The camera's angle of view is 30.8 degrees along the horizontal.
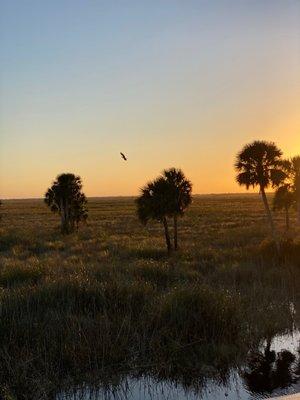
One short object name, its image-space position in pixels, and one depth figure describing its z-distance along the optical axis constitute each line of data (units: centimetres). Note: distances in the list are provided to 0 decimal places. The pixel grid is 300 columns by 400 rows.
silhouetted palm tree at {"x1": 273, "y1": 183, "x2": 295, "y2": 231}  3997
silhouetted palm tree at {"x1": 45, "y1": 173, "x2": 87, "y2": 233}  5144
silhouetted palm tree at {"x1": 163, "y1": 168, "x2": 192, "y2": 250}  3419
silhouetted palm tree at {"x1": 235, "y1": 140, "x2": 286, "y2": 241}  3045
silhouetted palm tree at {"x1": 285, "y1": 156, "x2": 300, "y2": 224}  3784
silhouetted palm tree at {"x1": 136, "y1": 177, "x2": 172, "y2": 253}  3366
